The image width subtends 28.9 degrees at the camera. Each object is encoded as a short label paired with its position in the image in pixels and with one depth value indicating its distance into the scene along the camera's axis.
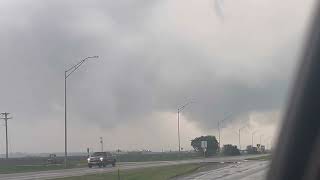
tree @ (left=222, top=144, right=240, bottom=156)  140.88
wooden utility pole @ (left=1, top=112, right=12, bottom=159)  113.38
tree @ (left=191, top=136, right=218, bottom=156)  144.70
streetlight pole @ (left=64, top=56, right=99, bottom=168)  55.47
